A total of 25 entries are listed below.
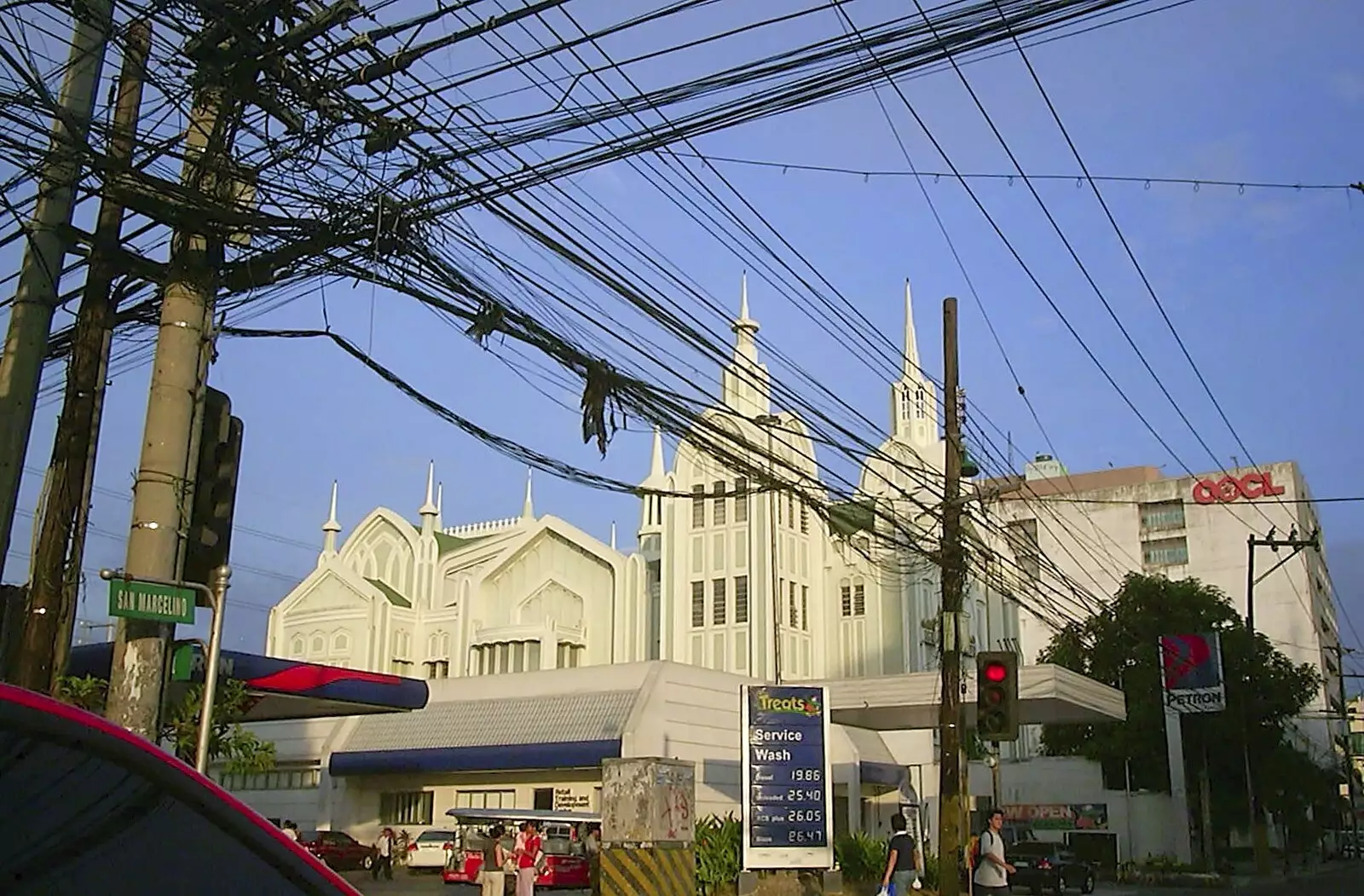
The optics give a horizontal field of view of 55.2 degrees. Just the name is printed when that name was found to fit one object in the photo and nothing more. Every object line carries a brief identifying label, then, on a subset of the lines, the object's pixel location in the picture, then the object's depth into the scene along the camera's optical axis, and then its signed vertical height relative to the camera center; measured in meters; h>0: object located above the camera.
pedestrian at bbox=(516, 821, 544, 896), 21.72 -1.13
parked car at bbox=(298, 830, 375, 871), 37.78 -1.76
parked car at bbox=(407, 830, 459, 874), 36.94 -1.70
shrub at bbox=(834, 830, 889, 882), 27.53 -1.27
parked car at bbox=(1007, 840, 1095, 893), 33.62 -1.75
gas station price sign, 22.03 +0.27
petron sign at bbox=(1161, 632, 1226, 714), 34.22 +3.35
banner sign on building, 48.69 -0.62
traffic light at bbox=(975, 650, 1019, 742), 17.05 +1.31
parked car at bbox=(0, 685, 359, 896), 1.81 -0.05
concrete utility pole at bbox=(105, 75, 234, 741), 9.80 +2.70
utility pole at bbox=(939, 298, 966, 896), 20.03 +2.10
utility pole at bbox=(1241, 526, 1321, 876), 44.16 +0.45
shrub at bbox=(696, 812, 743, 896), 25.55 -1.21
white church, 56.81 +8.65
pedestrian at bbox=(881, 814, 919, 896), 17.56 -0.78
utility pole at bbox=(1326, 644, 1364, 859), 70.21 +1.52
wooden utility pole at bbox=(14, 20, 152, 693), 10.93 +3.02
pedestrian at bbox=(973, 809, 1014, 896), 14.94 -0.74
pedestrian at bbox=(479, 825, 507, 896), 22.23 -1.33
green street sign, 8.87 +1.24
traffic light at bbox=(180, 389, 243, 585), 10.23 +2.24
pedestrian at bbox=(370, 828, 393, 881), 34.56 -1.71
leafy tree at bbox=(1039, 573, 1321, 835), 46.66 +3.96
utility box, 19.06 -0.52
